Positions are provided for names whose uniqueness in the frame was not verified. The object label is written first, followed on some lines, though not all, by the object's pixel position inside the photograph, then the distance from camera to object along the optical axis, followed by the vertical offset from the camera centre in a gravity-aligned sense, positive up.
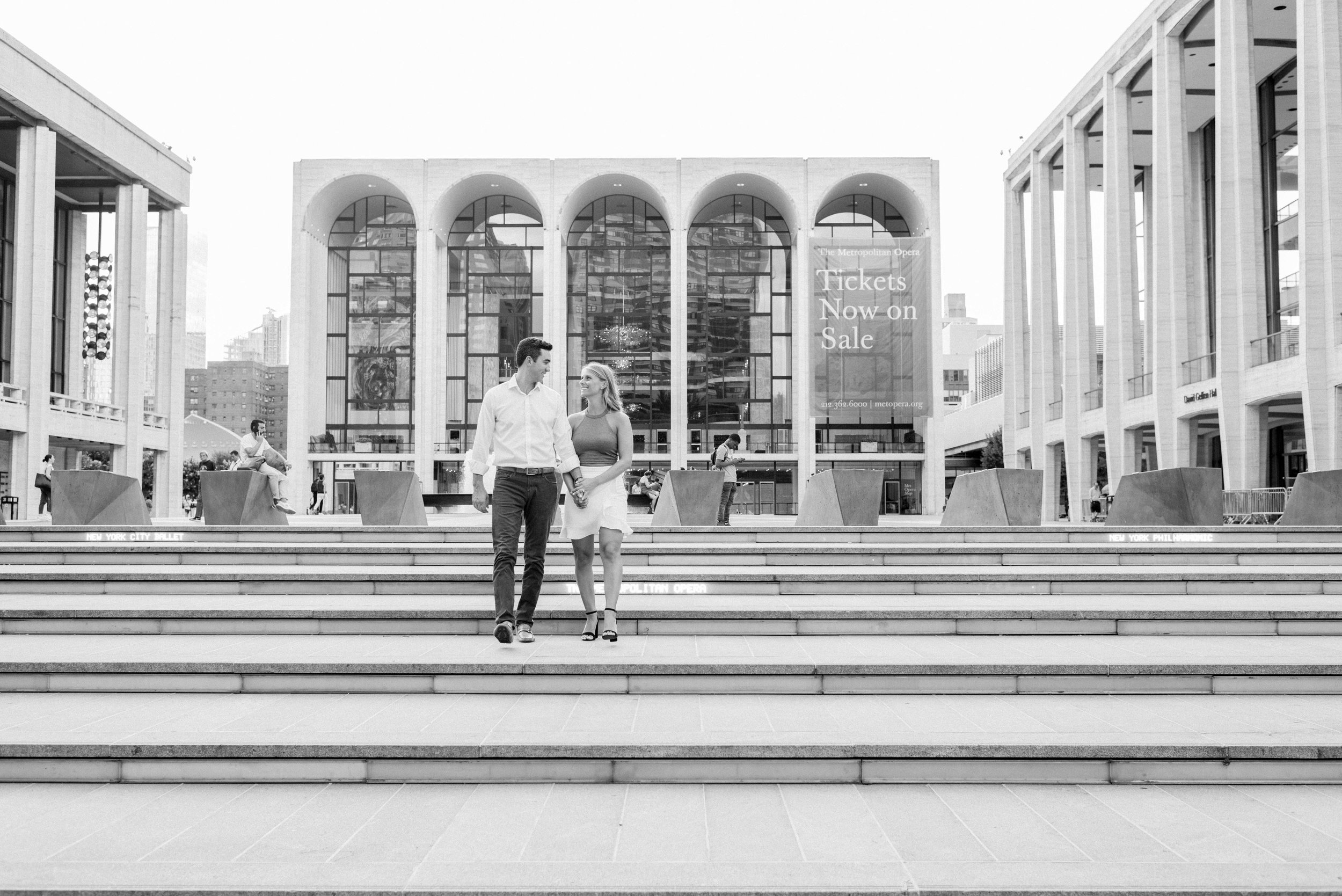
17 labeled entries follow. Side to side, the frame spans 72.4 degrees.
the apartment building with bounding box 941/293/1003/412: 104.38 +14.81
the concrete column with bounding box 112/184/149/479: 35.88 +6.78
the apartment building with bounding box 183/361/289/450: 130.75 +13.09
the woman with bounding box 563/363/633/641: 5.34 +0.02
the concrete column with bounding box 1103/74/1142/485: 30.38 +6.93
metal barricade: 19.05 -0.49
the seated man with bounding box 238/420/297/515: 12.30 +0.39
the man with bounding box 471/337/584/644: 5.19 +0.14
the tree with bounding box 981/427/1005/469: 50.31 +1.74
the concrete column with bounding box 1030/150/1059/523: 36.53 +7.29
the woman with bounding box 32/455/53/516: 21.66 +0.06
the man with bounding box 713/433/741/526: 13.86 +0.29
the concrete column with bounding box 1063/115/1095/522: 33.59 +6.86
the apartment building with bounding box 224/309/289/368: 176.12 +28.64
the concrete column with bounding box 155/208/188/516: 38.88 +6.38
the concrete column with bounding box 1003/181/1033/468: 39.28 +6.29
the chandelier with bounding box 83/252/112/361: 39.38 +7.77
